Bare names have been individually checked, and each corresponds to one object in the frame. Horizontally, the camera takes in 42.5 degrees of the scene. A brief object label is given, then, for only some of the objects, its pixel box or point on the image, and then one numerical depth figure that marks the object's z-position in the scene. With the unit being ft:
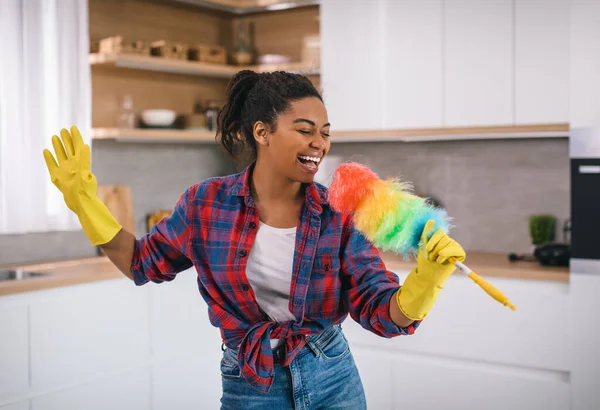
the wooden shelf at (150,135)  11.95
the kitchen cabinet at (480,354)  10.14
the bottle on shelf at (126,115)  12.69
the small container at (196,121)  13.29
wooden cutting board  12.41
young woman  5.34
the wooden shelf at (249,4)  13.53
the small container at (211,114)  13.60
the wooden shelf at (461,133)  10.89
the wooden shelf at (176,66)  11.96
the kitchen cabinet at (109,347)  9.10
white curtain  11.00
